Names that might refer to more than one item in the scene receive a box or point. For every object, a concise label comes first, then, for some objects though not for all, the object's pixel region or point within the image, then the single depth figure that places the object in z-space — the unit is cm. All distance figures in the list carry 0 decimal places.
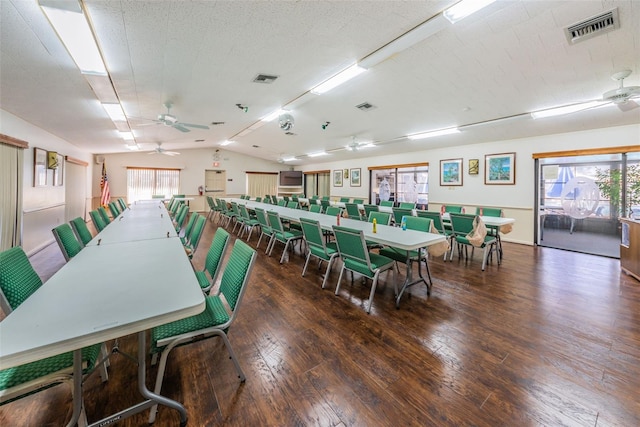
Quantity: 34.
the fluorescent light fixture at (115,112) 452
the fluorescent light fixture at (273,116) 580
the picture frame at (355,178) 1013
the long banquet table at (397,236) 255
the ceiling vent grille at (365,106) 503
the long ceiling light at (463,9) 222
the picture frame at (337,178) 1100
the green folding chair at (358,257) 255
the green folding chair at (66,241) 230
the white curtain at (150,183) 1056
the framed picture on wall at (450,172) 705
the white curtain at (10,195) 368
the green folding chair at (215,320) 138
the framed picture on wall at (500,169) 605
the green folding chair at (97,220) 380
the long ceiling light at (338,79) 354
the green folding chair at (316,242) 313
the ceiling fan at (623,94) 278
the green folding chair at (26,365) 107
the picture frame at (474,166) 666
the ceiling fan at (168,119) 464
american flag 950
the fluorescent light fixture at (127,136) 682
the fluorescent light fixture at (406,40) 252
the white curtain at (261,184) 1288
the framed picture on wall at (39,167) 477
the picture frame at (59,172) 581
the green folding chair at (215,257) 203
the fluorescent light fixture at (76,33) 193
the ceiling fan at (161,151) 807
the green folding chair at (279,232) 409
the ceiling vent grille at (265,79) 383
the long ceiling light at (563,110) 378
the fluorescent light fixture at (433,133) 586
